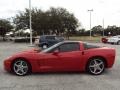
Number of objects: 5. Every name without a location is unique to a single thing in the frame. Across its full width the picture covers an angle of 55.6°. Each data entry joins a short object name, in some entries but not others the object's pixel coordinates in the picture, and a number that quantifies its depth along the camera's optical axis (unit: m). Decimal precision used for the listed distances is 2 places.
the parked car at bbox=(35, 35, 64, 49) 11.97
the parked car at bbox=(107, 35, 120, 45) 16.86
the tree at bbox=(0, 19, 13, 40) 25.11
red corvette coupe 4.14
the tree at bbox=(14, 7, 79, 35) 21.81
